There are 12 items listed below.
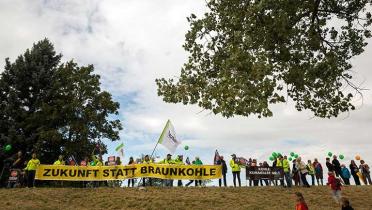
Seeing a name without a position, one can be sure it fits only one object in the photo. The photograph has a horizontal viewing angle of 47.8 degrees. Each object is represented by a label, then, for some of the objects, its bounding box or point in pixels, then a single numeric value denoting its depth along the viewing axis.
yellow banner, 27.67
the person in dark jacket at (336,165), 30.00
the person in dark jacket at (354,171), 30.62
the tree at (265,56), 17.08
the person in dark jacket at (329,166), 29.72
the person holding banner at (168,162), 28.80
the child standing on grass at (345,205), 13.50
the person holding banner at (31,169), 27.25
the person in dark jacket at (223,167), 29.08
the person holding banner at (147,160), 28.11
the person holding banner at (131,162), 29.16
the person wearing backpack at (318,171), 31.52
